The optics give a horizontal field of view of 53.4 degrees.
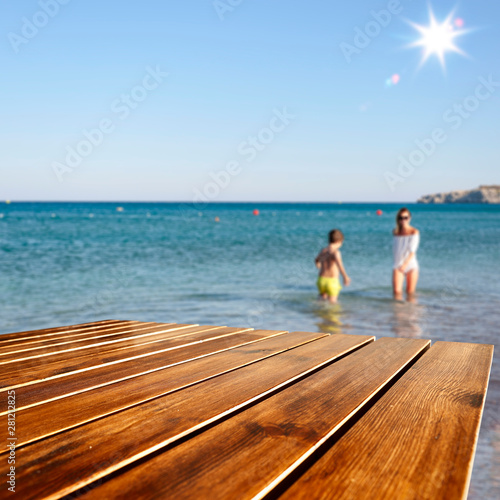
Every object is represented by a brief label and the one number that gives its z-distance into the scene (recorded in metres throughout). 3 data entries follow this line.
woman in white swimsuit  9.48
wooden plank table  1.12
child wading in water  9.45
